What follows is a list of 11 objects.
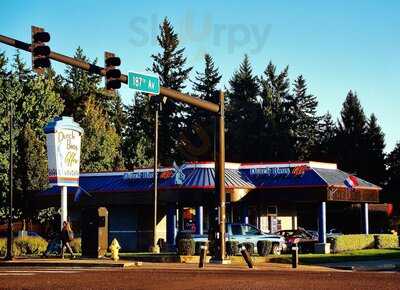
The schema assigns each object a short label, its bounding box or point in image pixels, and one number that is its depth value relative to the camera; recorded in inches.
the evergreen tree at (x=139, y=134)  3221.7
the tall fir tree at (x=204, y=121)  3501.5
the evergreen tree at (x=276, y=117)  3366.1
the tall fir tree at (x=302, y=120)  3570.4
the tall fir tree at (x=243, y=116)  3373.5
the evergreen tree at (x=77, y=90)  3420.3
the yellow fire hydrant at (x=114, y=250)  1186.0
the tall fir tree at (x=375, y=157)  3181.6
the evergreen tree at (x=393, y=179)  3020.7
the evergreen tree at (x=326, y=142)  3388.3
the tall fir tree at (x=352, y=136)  3191.4
